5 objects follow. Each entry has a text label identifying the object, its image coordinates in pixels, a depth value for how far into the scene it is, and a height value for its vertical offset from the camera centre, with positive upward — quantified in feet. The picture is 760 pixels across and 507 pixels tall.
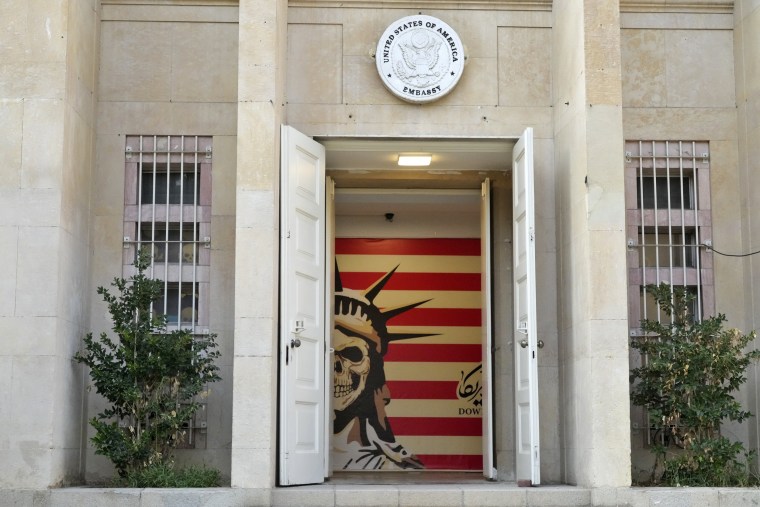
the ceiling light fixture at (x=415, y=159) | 35.12 +6.69
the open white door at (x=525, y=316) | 30.50 +1.62
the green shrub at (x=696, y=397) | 29.50 -0.62
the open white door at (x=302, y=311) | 30.66 +1.75
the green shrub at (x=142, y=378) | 29.53 -0.11
